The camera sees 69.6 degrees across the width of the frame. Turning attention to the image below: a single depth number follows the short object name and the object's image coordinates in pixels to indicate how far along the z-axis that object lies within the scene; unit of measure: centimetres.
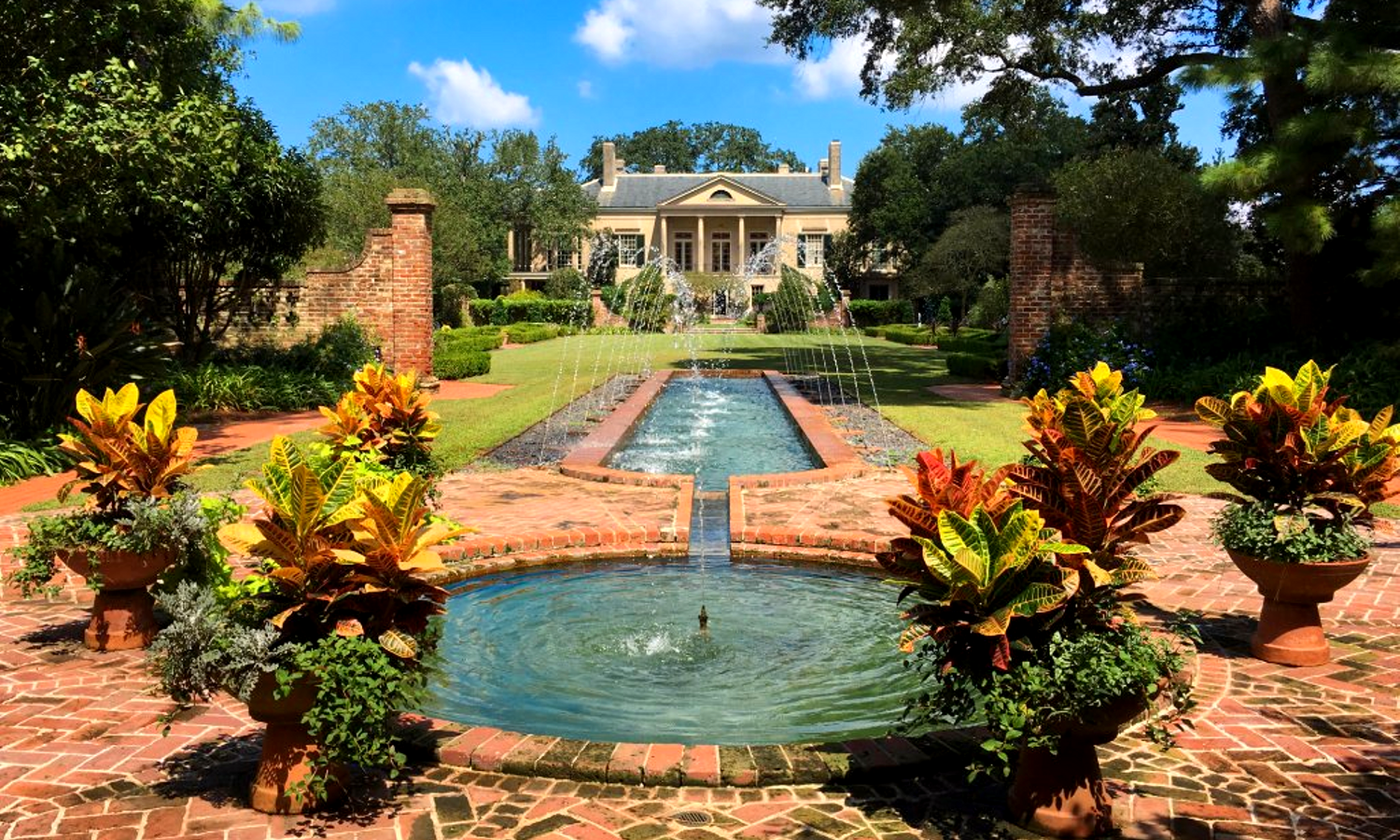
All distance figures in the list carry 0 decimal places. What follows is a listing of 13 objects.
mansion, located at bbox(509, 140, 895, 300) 6306
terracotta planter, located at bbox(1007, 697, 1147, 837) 314
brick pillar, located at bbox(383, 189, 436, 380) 1758
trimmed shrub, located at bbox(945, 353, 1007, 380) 2016
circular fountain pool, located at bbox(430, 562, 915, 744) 438
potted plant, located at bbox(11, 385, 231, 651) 463
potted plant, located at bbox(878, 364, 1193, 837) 297
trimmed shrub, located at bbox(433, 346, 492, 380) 2048
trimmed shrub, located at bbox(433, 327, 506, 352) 2707
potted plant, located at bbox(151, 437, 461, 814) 300
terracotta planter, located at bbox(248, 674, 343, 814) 313
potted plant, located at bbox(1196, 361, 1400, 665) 471
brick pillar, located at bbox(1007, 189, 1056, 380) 1683
